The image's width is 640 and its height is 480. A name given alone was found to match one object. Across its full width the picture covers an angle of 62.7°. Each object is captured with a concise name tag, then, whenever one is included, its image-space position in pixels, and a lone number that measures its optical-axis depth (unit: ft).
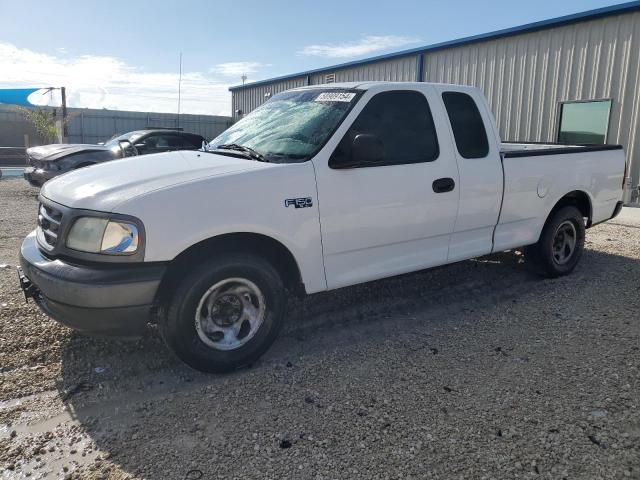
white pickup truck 10.36
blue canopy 76.18
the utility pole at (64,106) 70.54
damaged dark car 34.86
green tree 79.27
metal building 35.22
